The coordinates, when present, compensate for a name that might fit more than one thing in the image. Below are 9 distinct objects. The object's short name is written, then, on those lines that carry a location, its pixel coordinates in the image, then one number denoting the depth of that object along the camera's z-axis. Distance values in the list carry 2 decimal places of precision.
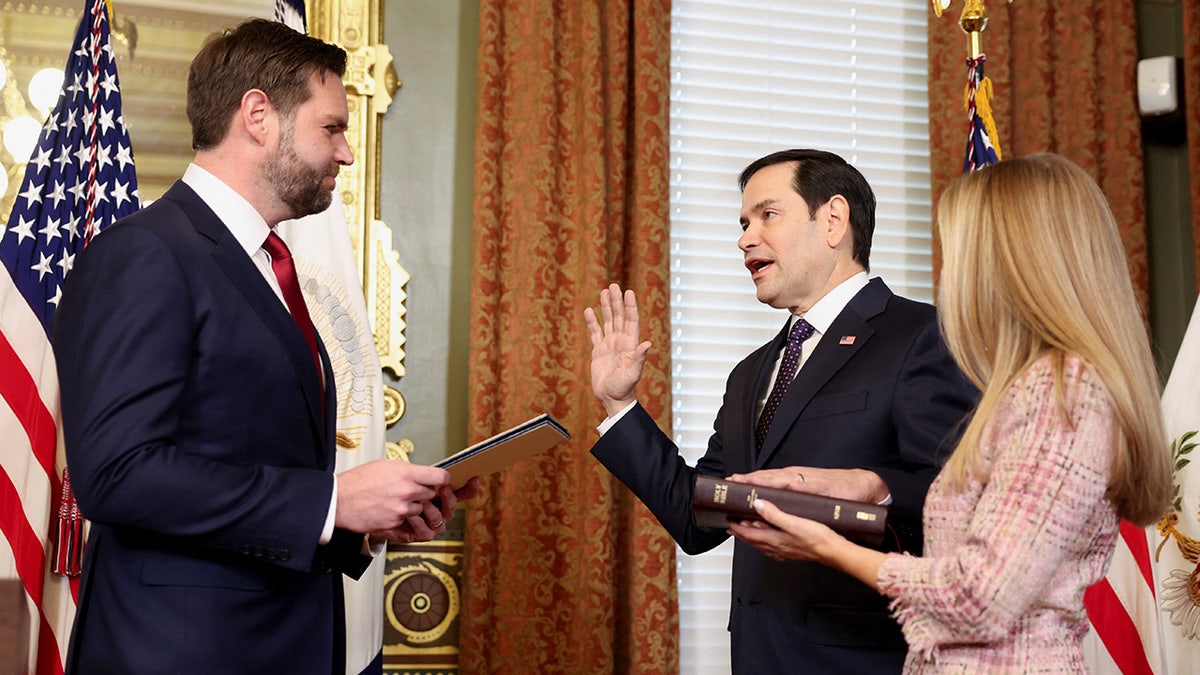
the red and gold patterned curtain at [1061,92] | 5.13
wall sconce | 4.13
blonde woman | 1.75
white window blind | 4.86
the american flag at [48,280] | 3.44
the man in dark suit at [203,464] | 2.02
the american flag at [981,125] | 4.36
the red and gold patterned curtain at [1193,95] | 5.21
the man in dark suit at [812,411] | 2.63
